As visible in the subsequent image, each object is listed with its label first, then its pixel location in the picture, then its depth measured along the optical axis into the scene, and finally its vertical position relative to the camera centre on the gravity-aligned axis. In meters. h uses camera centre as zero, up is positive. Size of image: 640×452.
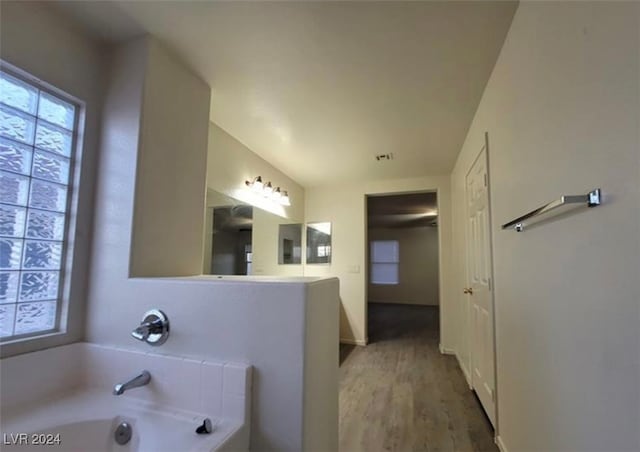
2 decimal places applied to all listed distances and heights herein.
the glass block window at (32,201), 1.25 +0.22
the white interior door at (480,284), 2.09 -0.22
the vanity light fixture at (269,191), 3.12 +0.73
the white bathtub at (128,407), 1.06 -0.64
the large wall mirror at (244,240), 2.49 +0.15
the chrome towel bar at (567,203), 0.86 +0.18
